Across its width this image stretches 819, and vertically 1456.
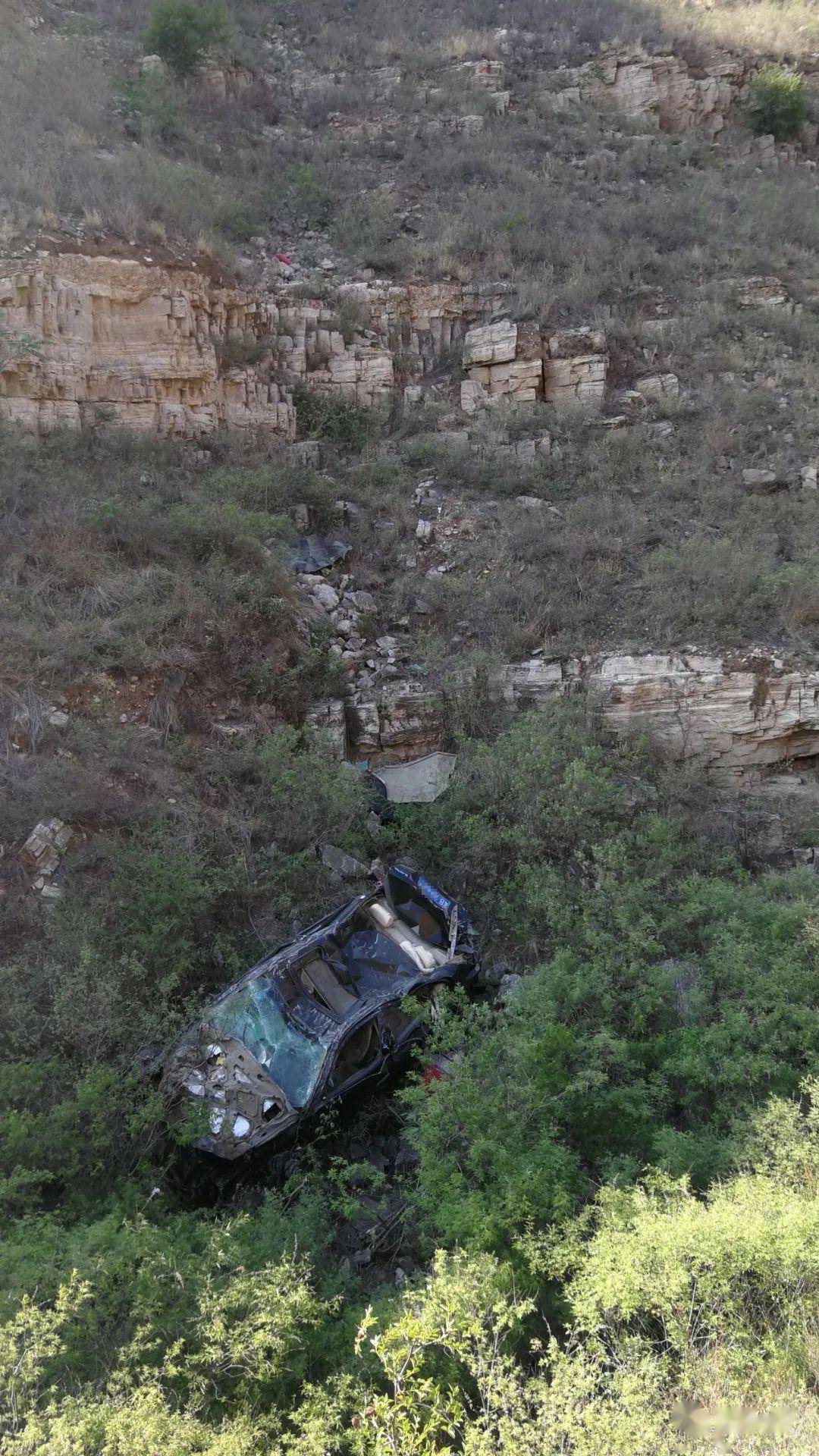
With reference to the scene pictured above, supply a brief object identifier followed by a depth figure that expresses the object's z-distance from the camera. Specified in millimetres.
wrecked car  3861
